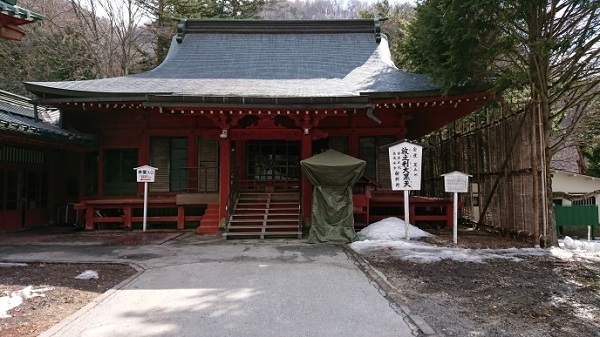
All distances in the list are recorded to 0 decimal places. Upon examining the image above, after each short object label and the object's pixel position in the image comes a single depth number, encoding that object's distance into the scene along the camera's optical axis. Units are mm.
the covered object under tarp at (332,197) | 9062
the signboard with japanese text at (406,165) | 9164
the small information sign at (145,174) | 10712
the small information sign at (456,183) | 8930
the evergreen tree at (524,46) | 7816
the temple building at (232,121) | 10047
